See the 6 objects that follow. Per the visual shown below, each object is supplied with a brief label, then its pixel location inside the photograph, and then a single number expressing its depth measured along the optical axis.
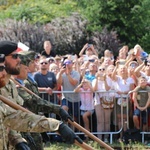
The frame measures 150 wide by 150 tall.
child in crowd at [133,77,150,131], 11.67
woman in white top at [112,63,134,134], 11.75
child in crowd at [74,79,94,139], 11.75
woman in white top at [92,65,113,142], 11.70
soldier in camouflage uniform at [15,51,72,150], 7.74
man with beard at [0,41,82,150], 5.73
